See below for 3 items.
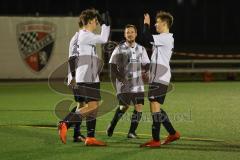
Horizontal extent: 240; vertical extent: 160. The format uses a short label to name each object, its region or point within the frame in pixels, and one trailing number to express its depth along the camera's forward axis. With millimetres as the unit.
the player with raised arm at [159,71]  17516
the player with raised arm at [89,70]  17808
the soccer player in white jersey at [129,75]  19453
